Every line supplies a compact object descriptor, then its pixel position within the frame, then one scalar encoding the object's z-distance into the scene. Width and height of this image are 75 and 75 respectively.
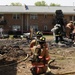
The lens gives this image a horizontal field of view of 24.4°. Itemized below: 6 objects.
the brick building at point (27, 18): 33.92
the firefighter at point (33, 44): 7.06
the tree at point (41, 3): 79.09
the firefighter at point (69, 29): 14.51
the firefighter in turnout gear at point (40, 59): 5.70
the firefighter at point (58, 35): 13.81
